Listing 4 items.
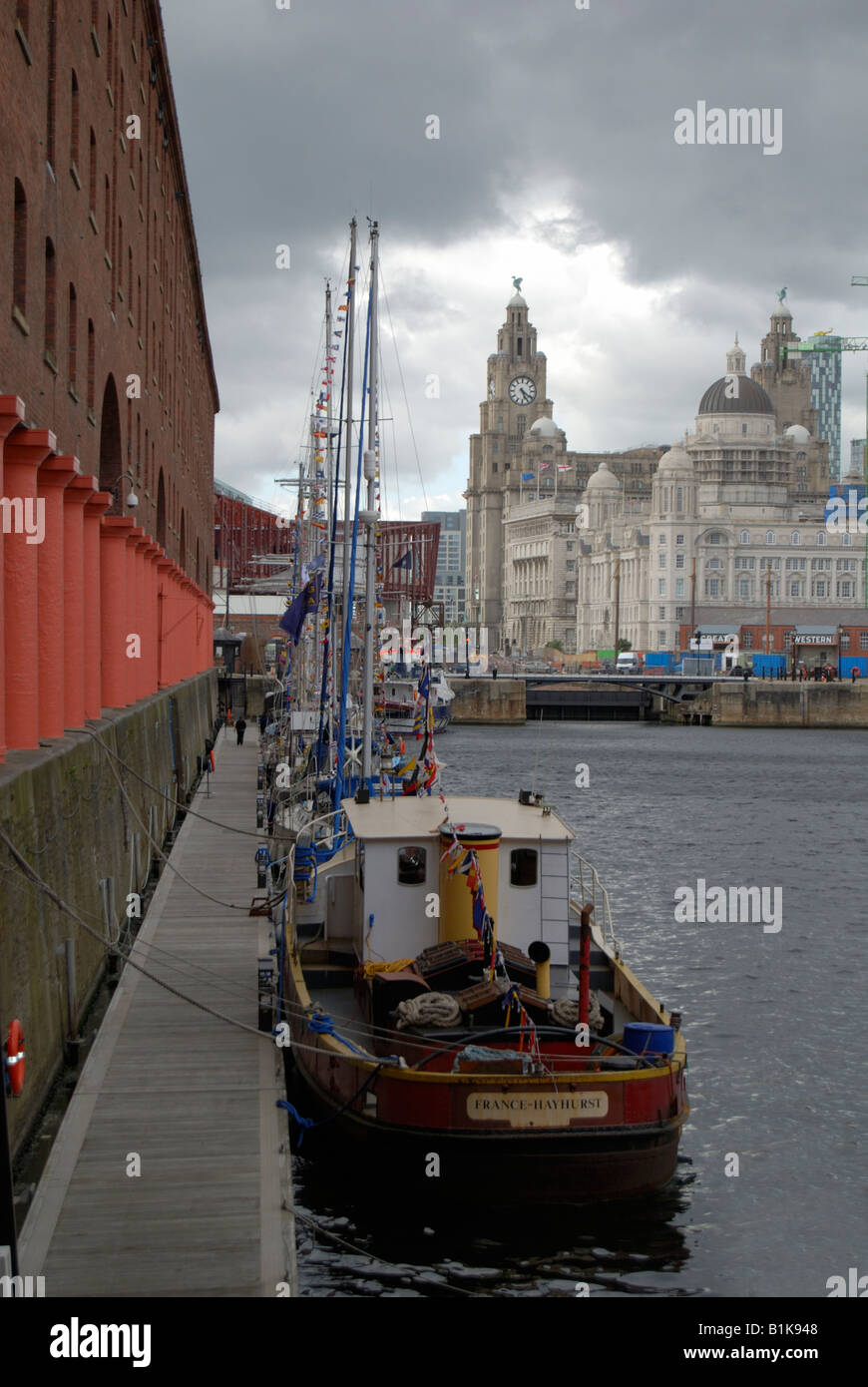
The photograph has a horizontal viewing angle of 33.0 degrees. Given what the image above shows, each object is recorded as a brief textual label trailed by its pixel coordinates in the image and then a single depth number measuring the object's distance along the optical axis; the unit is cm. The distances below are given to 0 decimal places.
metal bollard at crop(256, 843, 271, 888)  2889
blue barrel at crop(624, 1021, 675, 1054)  1638
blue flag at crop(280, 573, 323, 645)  3416
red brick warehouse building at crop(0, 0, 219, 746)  1897
